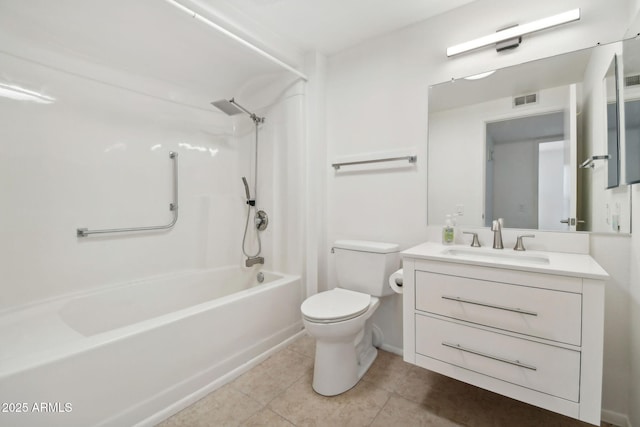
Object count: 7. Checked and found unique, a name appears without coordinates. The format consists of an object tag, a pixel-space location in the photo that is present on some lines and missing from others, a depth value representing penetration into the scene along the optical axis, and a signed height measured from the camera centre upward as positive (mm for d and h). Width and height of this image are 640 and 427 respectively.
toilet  1478 -565
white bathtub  1017 -686
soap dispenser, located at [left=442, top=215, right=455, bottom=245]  1664 -138
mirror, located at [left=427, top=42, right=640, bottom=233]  1310 +350
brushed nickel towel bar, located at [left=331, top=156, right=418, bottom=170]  1813 +364
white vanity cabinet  1009 -481
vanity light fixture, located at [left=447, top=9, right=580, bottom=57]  1338 +969
